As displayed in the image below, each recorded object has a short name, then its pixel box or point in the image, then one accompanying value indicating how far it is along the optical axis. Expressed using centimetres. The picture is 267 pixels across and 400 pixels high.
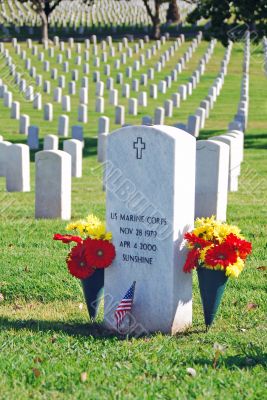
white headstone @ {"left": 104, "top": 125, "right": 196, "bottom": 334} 764
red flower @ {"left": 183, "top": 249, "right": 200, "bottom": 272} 765
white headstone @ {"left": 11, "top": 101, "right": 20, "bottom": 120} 3027
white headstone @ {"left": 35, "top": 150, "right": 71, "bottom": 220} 1314
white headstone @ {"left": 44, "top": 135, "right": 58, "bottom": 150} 2133
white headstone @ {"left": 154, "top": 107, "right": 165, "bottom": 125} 2870
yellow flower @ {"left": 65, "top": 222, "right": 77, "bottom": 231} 835
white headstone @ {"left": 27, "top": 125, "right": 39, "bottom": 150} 2411
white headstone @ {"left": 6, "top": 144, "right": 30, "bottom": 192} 1703
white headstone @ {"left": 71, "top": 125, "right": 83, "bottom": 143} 2469
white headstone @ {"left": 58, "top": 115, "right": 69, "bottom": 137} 2688
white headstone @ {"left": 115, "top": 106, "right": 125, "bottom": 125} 2961
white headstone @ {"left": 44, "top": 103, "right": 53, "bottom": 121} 3048
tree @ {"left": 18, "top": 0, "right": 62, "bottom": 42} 4959
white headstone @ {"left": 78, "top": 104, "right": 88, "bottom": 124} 3052
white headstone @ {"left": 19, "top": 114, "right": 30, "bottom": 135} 2697
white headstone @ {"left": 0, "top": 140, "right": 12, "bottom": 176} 1895
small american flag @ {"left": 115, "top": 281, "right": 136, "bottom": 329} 776
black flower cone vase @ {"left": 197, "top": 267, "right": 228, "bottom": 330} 787
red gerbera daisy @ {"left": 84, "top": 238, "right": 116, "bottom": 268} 787
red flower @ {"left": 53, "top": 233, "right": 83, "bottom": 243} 835
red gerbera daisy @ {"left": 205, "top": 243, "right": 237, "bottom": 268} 773
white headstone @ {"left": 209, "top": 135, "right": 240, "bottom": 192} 1587
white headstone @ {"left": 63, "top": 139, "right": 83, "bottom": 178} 1902
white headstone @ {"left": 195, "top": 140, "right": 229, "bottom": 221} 1288
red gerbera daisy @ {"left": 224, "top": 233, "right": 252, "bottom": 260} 782
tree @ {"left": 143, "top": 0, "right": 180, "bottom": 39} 5459
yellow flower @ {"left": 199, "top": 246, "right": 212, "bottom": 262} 769
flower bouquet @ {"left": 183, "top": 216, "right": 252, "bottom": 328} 773
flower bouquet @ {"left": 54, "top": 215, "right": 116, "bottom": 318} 789
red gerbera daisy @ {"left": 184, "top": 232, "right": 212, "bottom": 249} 772
